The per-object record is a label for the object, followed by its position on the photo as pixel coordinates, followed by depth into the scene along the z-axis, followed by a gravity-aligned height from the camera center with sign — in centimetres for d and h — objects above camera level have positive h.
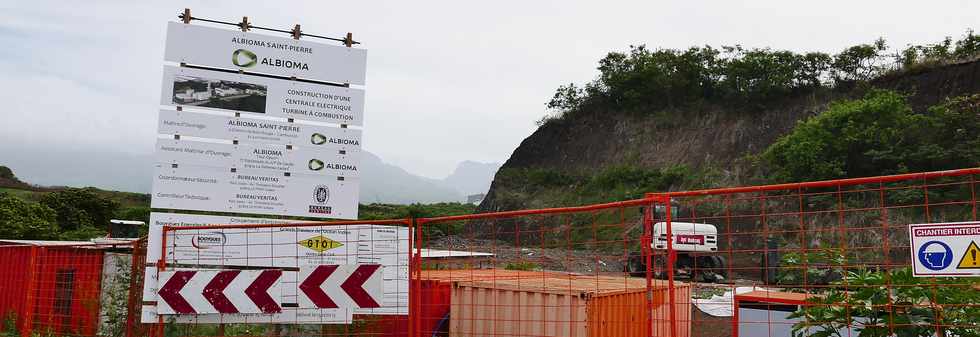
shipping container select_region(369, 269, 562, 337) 850 -81
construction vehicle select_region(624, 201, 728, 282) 2436 -54
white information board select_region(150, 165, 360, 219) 993 +39
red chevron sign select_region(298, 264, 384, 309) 755 -62
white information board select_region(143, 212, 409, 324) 938 -30
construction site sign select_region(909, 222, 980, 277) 517 -9
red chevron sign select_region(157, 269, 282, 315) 785 -73
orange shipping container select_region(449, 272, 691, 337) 710 -78
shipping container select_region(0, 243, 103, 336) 1045 -102
